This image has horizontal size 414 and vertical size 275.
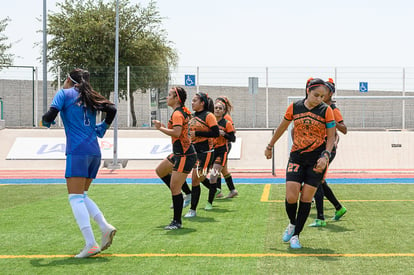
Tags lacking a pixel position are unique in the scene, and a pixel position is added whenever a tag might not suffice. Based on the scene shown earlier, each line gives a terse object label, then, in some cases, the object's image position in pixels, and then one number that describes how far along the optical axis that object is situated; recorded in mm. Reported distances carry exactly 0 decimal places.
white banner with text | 23844
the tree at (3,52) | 39625
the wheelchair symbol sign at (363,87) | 26312
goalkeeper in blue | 6391
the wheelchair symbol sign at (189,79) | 27797
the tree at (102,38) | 35406
